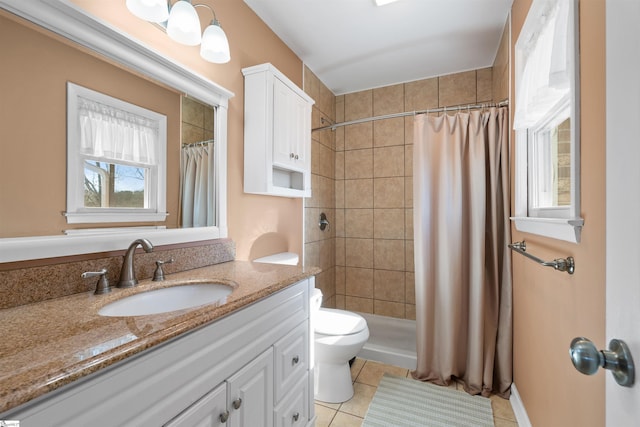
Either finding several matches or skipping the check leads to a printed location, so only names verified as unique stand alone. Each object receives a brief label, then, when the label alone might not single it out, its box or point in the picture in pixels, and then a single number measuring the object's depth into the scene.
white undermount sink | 0.97
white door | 0.40
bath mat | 1.59
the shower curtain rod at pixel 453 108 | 1.86
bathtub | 2.14
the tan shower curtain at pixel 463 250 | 1.84
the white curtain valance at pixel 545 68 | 1.00
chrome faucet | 1.05
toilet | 1.70
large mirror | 0.85
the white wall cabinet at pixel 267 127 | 1.67
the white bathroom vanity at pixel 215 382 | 0.55
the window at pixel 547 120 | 0.90
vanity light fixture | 1.08
